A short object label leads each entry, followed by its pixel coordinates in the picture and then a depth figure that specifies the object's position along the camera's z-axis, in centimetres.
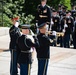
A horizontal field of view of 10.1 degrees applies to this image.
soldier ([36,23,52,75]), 944
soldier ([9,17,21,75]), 1065
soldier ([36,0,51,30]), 1658
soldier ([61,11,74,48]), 1830
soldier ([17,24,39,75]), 902
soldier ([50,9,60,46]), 1869
